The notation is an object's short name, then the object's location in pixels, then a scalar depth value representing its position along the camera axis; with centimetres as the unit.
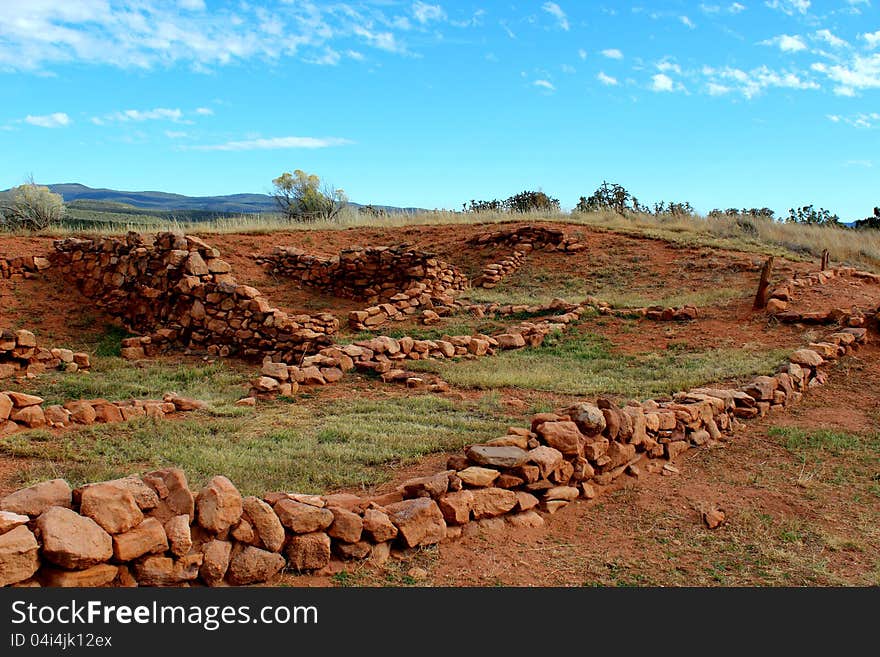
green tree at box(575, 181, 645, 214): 3061
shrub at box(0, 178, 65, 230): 2212
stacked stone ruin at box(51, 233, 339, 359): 1307
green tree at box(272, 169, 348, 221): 3144
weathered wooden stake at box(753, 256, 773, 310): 1407
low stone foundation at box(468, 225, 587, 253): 2114
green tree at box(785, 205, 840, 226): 3226
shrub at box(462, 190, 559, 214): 3144
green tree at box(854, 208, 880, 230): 3283
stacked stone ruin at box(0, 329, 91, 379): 1123
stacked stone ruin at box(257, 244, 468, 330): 1761
